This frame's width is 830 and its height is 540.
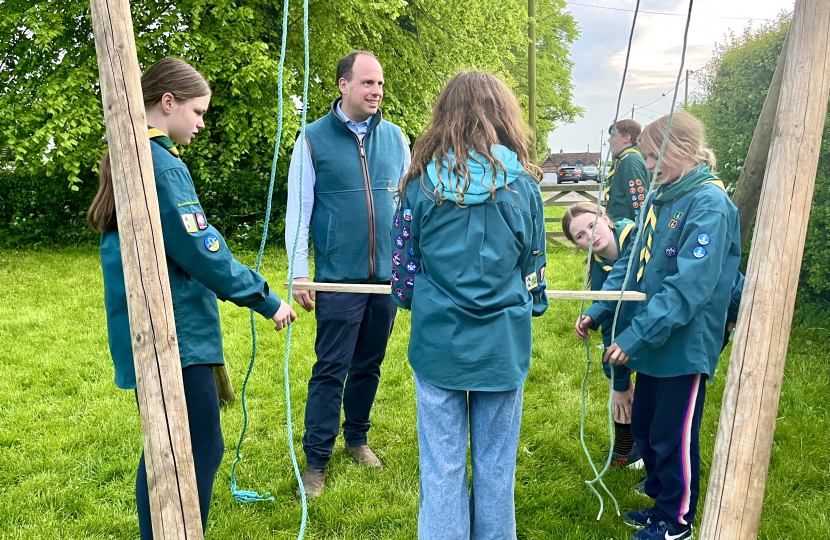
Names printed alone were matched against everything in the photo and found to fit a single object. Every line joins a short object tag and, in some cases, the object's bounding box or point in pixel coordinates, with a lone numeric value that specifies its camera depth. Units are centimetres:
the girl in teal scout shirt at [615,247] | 301
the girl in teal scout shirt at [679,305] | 238
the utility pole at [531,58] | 1470
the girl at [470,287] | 195
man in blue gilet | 312
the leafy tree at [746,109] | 512
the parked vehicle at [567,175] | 3208
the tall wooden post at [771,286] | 196
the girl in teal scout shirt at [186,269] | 200
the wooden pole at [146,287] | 176
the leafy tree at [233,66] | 926
